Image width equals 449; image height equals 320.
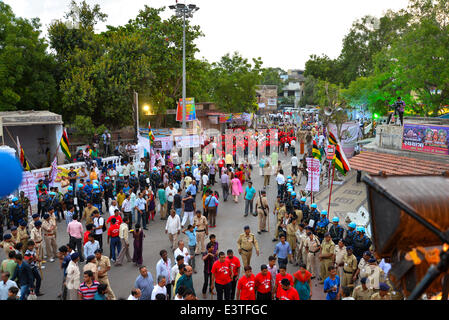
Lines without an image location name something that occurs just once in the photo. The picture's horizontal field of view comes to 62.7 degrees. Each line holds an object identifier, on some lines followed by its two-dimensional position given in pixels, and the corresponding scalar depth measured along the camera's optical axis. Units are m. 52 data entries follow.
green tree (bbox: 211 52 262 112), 43.16
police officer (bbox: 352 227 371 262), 8.88
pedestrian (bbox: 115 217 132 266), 9.99
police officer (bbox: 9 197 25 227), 11.97
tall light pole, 23.70
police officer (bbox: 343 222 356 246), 9.17
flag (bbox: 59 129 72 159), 15.48
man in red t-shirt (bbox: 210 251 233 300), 7.57
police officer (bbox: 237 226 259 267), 9.12
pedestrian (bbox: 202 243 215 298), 8.47
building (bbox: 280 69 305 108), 88.88
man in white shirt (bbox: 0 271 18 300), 6.84
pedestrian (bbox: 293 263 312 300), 7.00
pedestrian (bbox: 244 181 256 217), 14.21
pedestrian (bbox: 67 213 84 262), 9.96
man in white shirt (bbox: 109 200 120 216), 10.94
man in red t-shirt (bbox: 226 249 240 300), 7.68
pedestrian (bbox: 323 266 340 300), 6.98
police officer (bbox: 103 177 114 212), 15.06
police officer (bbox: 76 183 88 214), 13.59
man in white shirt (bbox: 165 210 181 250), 10.78
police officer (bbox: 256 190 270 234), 12.61
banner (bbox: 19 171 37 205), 14.82
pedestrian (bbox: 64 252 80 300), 7.44
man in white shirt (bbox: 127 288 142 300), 6.20
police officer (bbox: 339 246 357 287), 8.21
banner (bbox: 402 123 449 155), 13.44
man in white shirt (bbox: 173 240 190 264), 8.34
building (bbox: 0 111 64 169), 20.47
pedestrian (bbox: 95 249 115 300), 7.67
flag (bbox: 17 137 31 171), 14.13
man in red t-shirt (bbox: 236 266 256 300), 6.87
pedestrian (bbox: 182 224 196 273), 9.84
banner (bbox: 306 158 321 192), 13.29
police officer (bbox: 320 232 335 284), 8.77
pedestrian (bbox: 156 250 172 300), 7.67
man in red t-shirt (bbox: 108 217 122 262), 10.09
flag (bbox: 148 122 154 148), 19.53
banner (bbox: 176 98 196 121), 27.50
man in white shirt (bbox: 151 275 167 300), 6.63
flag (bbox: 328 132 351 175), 12.22
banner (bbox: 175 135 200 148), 24.47
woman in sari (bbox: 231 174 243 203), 16.36
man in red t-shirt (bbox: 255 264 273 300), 6.97
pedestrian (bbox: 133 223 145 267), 9.98
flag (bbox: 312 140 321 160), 14.76
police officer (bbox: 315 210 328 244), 10.34
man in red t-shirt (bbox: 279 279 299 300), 6.25
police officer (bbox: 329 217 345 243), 9.66
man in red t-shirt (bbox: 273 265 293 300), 6.83
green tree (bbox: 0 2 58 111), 22.64
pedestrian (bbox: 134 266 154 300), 7.03
